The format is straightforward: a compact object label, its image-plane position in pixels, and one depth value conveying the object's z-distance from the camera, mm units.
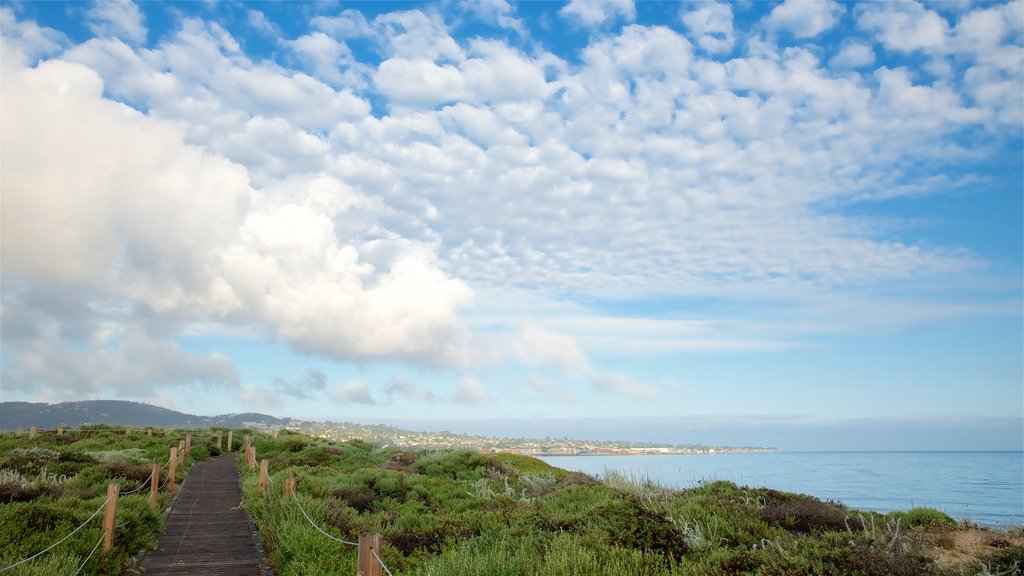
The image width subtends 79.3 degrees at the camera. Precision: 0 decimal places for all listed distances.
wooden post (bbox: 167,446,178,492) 19703
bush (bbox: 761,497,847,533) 11359
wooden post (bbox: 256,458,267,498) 16516
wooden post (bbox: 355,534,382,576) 6691
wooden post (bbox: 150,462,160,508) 15252
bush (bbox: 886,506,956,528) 12719
